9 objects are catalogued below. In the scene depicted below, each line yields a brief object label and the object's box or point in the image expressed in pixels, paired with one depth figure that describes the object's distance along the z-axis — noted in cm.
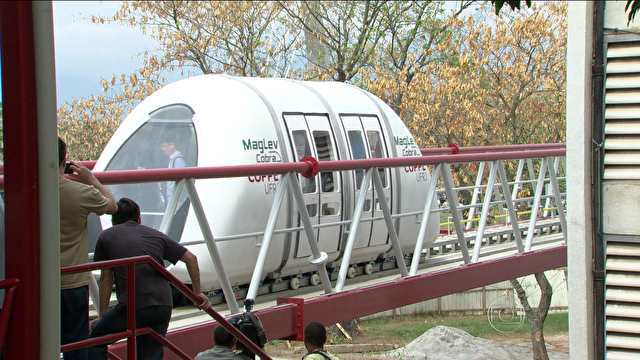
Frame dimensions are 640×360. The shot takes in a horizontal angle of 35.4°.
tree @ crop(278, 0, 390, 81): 3259
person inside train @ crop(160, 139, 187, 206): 1196
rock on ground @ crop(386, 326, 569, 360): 3231
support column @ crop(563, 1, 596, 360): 884
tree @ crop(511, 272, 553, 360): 3381
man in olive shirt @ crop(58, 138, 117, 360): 645
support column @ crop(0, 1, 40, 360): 390
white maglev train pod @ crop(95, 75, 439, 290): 1162
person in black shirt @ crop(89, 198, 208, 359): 719
